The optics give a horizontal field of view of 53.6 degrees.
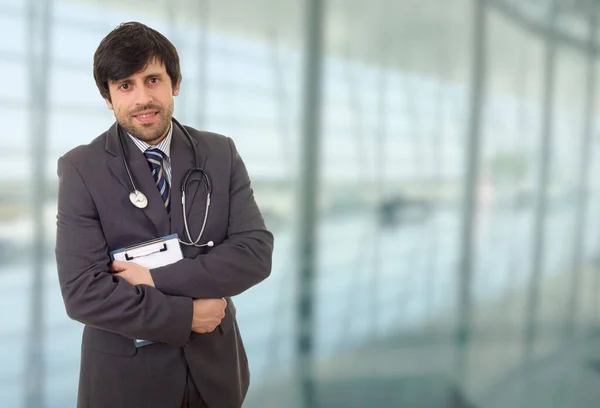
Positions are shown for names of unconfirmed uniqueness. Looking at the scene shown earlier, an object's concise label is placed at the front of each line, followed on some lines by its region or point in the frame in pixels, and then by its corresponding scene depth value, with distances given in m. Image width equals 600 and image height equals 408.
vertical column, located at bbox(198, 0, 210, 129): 3.21
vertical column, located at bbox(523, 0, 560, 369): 4.30
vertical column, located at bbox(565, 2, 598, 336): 4.30
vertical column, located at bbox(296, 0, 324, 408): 3.67
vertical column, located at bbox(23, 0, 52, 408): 2.74
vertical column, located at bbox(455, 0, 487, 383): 4.12
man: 1.38
